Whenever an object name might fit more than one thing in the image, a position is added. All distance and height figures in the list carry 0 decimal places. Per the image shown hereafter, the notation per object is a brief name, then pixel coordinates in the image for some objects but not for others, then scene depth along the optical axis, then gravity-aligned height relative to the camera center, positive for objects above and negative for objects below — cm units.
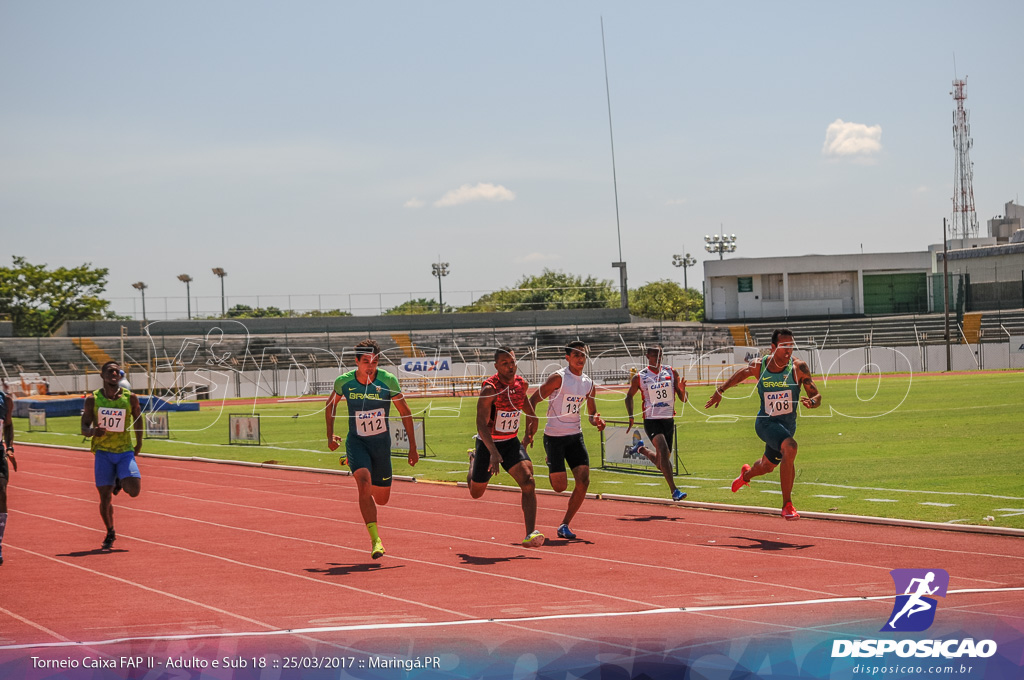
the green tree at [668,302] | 12375 +425
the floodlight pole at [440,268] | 10606 +811
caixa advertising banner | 6053 -147
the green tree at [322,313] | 8000 +278
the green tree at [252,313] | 7875 +301
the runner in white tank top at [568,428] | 1117 -103
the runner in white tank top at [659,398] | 1455 -95
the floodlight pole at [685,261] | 12606 +940
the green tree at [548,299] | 9088 +410
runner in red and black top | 1065 -99
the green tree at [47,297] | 8056 +511
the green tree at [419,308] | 9519 +392
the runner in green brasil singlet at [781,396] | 1180 -81
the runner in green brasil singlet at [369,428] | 1013 -86
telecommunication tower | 10362 +1625
